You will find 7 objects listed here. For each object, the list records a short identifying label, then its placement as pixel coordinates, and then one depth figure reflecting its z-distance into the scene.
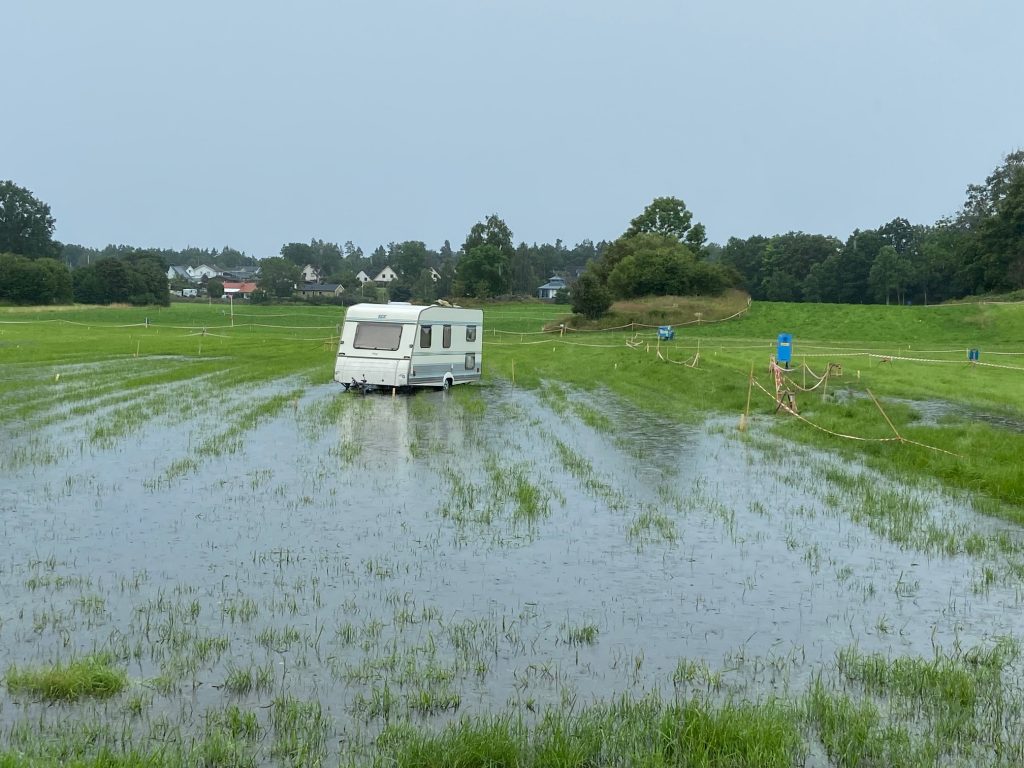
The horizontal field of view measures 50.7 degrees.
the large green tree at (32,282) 121.00
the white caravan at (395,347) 34.12
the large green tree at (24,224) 164.88
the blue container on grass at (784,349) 37.81
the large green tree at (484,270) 159.62
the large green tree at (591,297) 89.31
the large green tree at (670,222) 125.12
